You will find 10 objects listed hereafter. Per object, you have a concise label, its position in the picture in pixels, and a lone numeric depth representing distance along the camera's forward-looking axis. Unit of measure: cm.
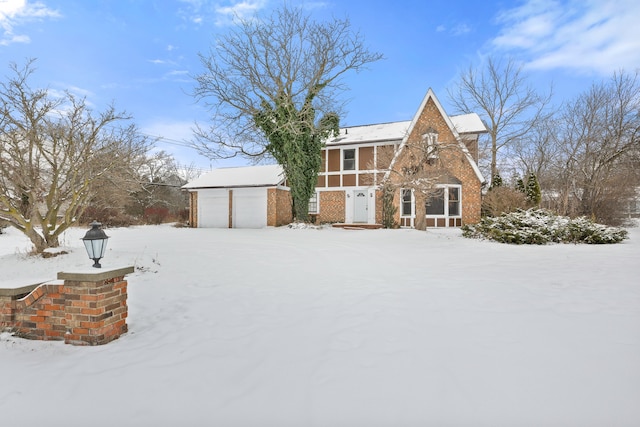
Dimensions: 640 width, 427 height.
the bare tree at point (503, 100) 2452
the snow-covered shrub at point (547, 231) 1016
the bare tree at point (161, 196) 2531
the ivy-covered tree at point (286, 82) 1627
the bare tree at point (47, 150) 771
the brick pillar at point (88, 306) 321
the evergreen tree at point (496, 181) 1873
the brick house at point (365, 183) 1708
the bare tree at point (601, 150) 1877
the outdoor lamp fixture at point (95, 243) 370
